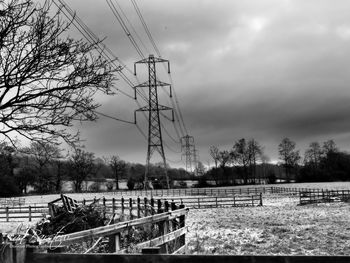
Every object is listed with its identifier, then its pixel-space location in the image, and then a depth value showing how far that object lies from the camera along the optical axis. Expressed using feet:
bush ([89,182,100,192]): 396.61
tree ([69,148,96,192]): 375.25
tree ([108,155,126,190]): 448.65
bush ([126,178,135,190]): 368.97
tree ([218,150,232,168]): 437.99
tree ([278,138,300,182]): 434.18
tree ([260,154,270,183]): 469.98
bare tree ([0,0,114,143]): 33.78
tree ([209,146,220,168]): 450.71
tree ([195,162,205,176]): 452.26
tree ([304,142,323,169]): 460.14
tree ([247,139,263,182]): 446.60
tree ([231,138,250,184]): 444.35
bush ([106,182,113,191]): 397.97
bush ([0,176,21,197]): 288.67
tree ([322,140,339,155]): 447.18
